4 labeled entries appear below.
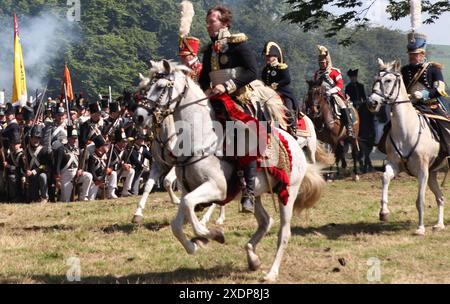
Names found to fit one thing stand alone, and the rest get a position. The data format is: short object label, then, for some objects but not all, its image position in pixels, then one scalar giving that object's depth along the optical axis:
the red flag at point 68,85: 25.18
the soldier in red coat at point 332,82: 19.36
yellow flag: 21.47
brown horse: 20.16
